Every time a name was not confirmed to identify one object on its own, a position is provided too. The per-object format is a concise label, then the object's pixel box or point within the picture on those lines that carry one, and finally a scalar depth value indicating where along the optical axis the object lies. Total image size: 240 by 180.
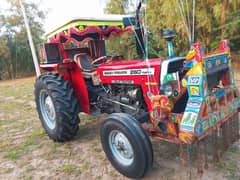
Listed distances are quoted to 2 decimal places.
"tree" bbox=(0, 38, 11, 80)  17.45
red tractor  2.10
